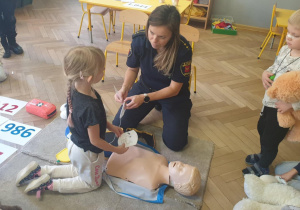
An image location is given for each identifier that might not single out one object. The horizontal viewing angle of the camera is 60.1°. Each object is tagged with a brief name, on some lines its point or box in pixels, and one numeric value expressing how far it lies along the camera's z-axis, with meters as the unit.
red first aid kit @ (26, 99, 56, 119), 2.12
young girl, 1.17
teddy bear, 1.33
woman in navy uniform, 1.51
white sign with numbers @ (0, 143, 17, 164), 1.78
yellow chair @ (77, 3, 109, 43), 3.44
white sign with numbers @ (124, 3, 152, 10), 2.98
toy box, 4.21
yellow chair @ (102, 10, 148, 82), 2.54
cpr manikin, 1.56
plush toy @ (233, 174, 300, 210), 1.47
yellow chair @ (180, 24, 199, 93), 2.32
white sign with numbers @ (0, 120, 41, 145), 1.92
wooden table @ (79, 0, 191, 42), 2.95
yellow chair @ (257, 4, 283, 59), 3.35
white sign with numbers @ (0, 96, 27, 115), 2.20
